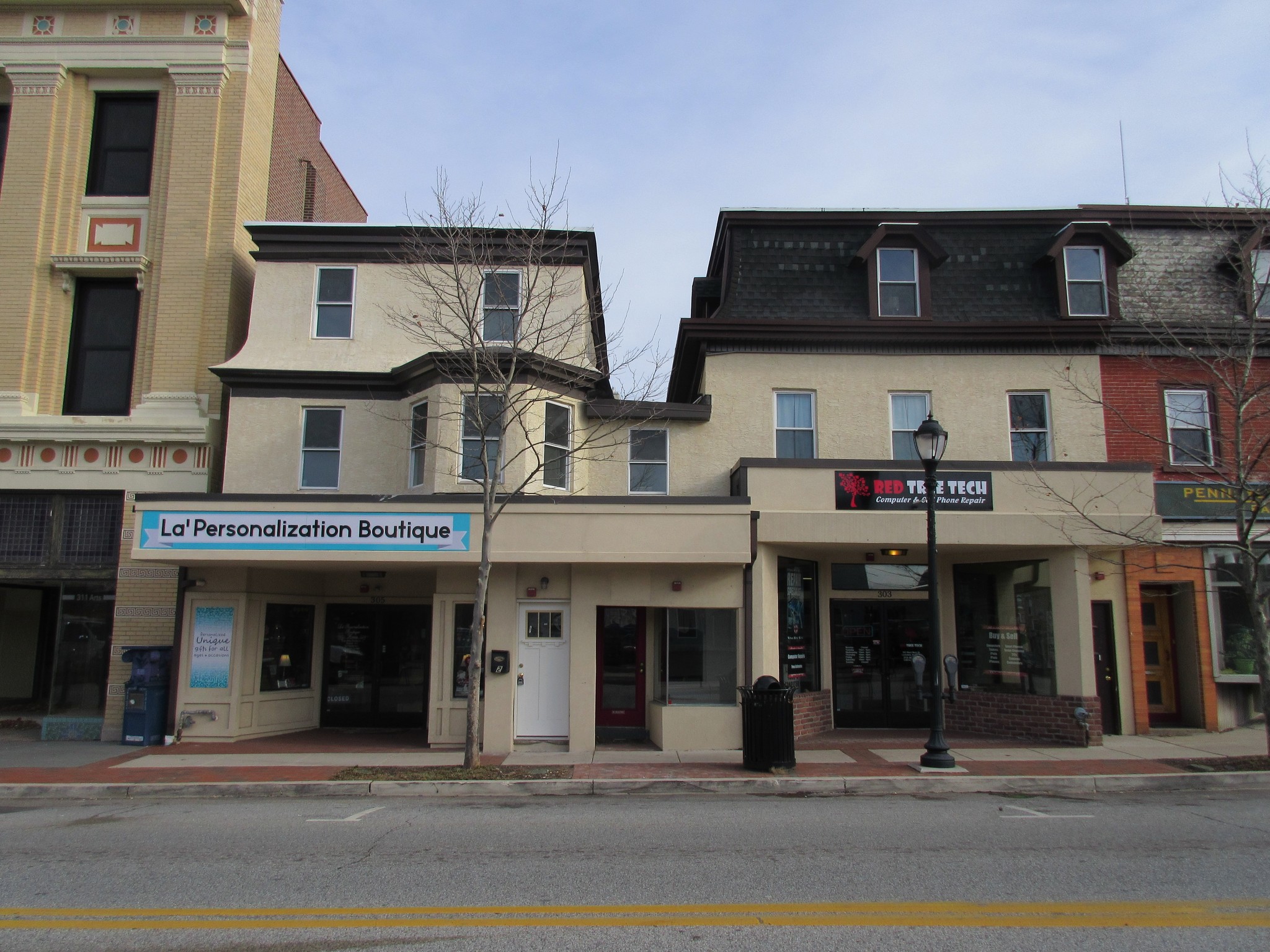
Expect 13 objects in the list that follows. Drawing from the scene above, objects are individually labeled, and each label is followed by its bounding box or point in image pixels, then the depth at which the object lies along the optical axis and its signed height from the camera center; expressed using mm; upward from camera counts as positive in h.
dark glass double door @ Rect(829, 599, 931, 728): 16047 -628
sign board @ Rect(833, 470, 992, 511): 14672 +2234
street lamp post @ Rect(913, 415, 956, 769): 11906 +695
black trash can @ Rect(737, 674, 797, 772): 11953 -1364
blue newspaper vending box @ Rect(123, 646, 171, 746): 14477 -1286
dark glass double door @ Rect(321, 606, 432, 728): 16594 -767
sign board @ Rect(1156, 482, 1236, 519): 15797 +2263
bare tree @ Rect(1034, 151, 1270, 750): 14641 +4833
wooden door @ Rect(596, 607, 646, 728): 15203 -723
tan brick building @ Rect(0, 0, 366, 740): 15789 +6300
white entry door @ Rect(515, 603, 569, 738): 14266 -778
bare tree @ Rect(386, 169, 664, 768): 14000 +4593
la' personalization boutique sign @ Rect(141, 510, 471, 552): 13750 +1416
